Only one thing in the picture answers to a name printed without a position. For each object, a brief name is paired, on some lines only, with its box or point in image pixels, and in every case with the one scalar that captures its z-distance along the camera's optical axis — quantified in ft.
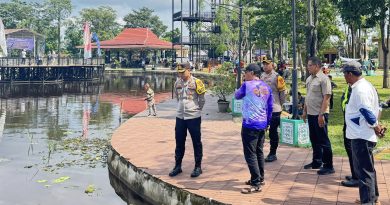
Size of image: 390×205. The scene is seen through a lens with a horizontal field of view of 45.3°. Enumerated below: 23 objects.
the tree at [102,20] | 293.64
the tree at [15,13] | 288.71
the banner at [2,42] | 151.35
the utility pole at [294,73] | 32.73
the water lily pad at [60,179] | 30.66
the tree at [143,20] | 333.42
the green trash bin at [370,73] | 128.34
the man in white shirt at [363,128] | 17.06
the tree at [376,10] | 55.36
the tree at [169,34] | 305.65
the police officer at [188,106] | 23.50
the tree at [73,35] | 285.84
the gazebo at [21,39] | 179.11
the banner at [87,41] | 144.05
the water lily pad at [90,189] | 28.55
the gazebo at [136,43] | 204.33
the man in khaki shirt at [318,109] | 22.77
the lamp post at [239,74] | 58.39
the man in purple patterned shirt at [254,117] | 20.71
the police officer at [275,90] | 26.16
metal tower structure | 191.62
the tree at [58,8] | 276.21
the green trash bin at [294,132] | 30.71
